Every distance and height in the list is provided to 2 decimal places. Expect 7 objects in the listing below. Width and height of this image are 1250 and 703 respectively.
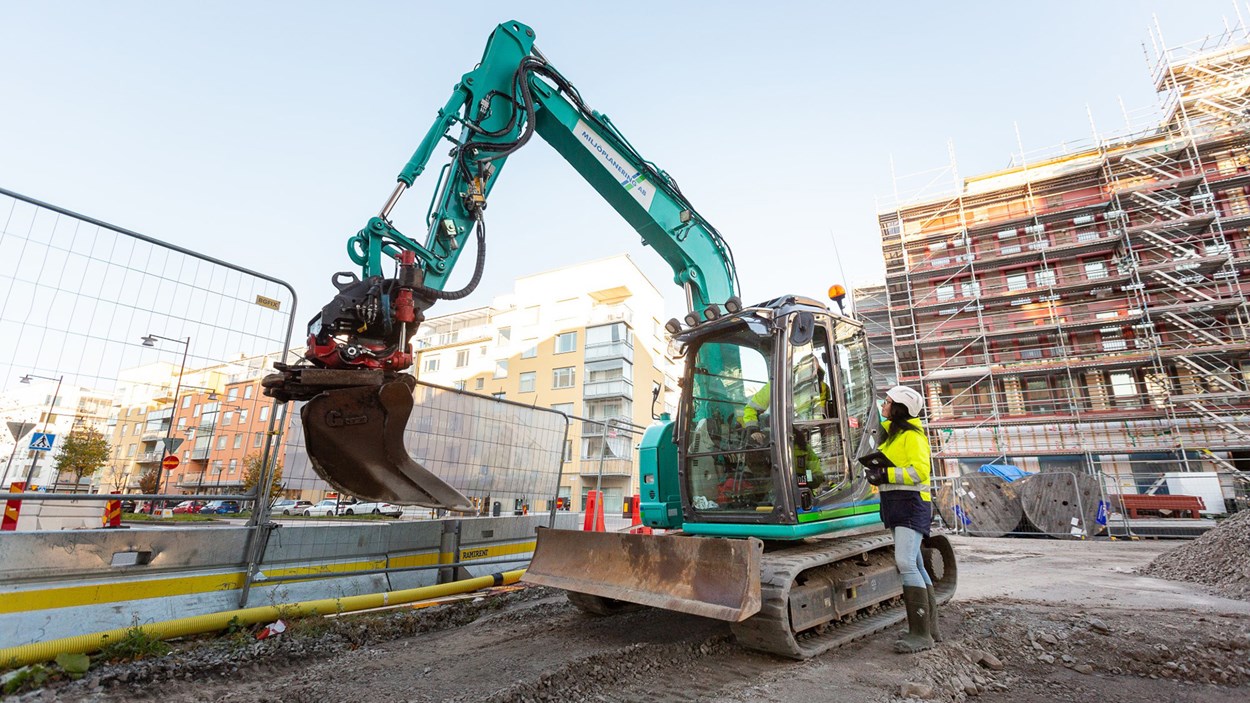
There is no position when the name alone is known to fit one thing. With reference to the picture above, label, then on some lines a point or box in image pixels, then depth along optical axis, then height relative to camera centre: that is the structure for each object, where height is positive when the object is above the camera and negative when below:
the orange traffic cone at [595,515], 7.76 -0.21
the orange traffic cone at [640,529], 5.08 -0.29
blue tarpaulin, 15.76 +0.82
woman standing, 3.87 -0.06
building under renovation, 21.67 +8.41
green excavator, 3.60 +0.50
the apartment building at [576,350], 32.72 +9.06
